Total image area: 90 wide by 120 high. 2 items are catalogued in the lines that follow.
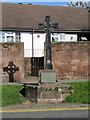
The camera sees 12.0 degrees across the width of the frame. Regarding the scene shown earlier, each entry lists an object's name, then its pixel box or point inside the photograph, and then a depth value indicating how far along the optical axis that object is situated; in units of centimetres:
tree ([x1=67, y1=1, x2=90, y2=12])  6390
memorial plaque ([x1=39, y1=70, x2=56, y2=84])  1897
